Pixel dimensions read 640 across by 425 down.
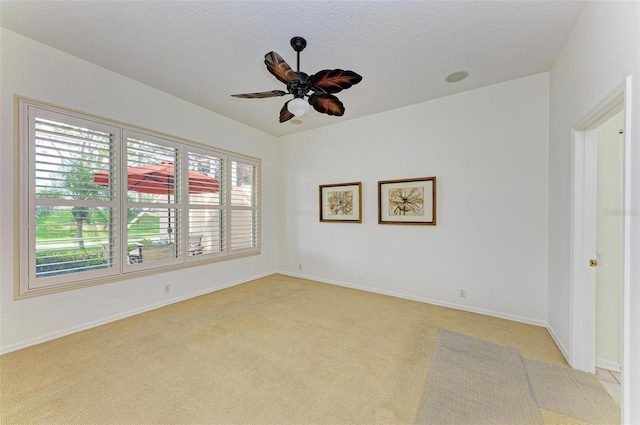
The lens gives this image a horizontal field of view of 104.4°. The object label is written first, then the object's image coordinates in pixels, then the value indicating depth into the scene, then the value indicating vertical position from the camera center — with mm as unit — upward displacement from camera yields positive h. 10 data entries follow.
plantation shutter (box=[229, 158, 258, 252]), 4656 +93
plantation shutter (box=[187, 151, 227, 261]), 3984 +77
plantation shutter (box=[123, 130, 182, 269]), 3266 +132
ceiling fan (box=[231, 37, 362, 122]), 1937 +1064
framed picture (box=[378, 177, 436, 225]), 3643 +157
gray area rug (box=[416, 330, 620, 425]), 1635 -1344
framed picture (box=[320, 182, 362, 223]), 4368 +164
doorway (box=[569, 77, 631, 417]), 2064 -321
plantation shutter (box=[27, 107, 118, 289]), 2551 +105
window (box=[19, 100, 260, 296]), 2545 +113
